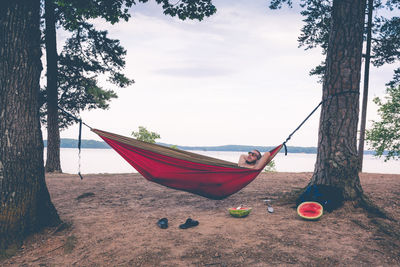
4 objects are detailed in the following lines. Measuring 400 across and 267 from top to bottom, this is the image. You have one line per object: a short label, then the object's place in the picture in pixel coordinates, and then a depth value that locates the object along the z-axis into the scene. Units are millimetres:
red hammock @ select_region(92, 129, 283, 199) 3297
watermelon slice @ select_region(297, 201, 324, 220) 3082
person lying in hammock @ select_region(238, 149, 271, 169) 4082
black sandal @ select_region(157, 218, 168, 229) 2978
